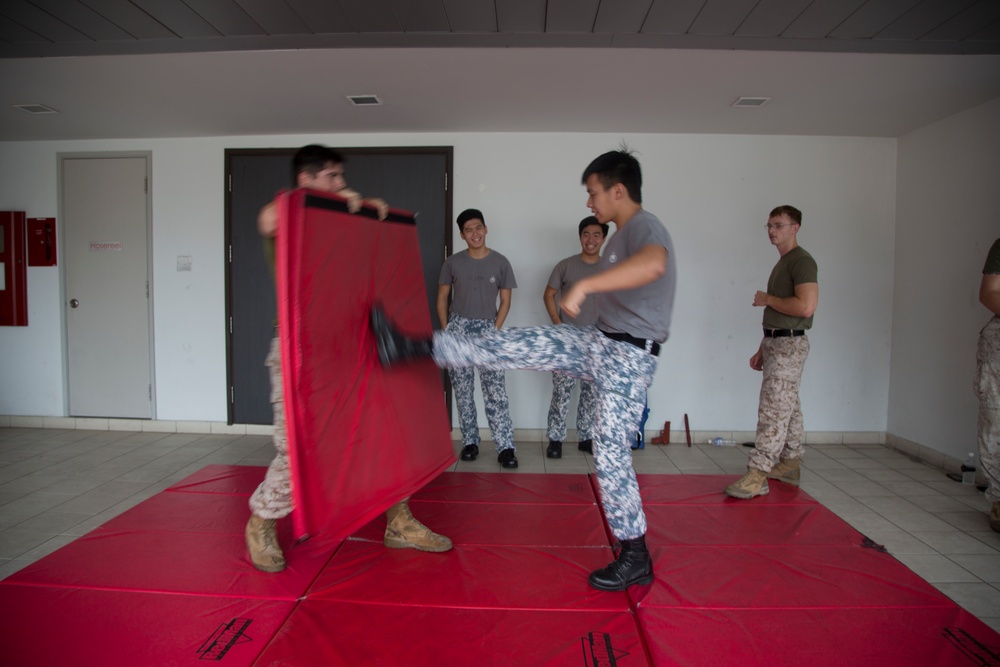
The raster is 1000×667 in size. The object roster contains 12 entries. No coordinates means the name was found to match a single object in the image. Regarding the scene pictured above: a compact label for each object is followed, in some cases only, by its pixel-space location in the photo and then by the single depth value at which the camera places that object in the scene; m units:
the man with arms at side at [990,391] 2.89
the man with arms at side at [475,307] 4.07
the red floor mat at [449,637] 1.76
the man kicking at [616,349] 2.19
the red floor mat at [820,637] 1.78
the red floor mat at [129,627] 1.74
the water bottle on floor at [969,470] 3.72
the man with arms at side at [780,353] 3.20
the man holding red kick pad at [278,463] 2.23
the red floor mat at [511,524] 2.61
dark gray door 4.75
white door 5.02
